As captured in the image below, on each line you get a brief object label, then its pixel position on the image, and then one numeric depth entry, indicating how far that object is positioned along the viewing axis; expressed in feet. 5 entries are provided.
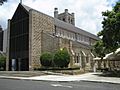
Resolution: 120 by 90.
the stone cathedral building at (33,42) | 60.30
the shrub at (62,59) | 51.90
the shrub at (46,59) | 55.58
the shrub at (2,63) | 65.72
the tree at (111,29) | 40.78
